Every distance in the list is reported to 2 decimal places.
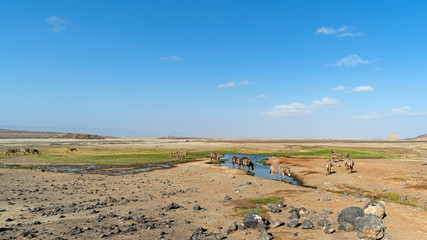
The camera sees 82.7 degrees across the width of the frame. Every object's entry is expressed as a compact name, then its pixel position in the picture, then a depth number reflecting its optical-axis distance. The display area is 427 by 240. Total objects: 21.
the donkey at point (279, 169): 28.88
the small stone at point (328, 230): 10.24
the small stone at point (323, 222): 11.12
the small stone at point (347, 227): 10.30
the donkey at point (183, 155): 52.70
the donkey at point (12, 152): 54.60
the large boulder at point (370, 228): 9.10
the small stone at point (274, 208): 13.68
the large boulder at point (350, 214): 10.62
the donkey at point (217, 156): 48.97
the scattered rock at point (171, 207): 14.99
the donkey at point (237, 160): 37.88
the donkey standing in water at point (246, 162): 35.25
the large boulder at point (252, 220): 11.43
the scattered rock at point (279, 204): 14.42
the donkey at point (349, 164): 30.50
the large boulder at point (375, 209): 11.39
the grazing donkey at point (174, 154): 54.59
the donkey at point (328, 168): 29.77
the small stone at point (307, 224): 11.00
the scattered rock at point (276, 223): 11.42
